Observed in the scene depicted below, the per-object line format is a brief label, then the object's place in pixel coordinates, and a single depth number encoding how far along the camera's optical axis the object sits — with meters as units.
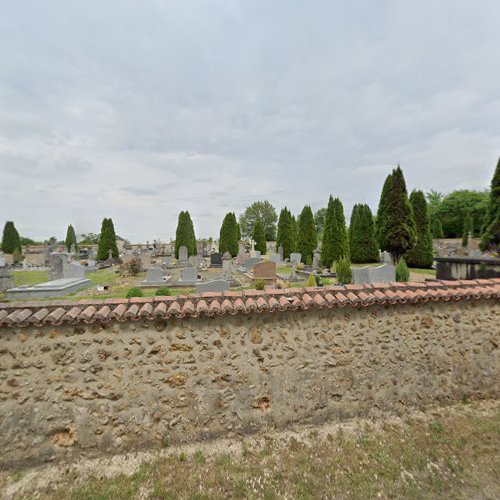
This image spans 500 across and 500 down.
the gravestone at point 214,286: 9.73
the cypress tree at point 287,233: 34.25
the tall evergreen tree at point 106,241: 30.98
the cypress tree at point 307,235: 29.12
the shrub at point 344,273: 13.14
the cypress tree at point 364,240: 27.19
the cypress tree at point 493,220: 14.12
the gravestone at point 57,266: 15.23
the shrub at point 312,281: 12.65
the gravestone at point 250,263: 20.48
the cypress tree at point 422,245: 22.02
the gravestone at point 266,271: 14.84
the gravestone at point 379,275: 11.73
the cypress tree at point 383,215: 20.61
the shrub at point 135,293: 9.21
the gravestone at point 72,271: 15.15
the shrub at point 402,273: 13.32
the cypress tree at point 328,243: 22.89
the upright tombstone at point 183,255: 24.40
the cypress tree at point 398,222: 19.70
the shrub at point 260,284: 12.56
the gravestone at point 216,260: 23.92
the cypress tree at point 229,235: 34.19
